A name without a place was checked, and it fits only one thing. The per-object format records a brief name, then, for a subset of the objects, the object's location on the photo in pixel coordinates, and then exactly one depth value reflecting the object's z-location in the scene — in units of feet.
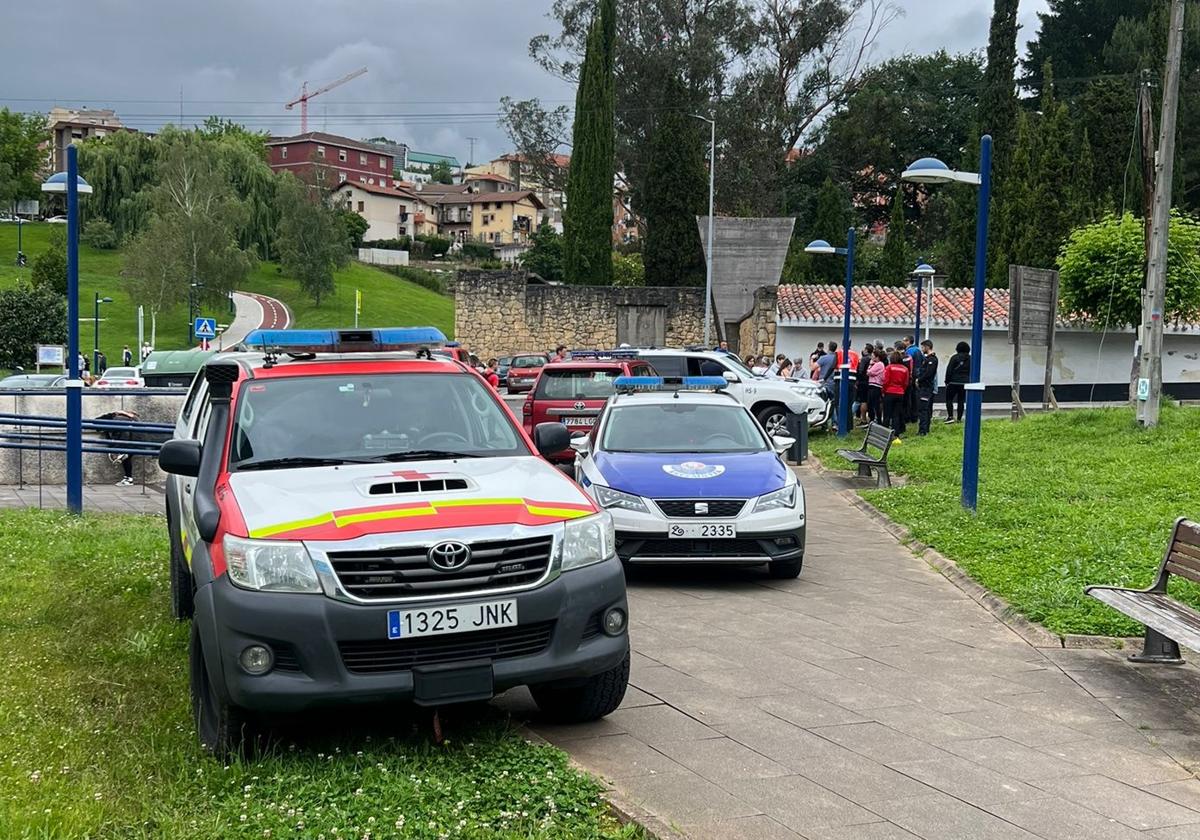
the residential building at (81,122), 438.81
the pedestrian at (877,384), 78.95
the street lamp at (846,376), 77.77
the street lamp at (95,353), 183.69
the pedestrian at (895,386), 72.49
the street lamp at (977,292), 42.52
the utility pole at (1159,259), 59.88
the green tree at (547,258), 282.97
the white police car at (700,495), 33.24
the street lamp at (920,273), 86.30
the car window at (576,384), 62.85
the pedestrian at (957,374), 79.10
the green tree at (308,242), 250.37
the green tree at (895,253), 167.12
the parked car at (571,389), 61.72
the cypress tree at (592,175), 166.30
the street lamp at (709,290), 134.62
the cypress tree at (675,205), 164.25
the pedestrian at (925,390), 77.77
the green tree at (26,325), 194.29
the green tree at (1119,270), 94.89
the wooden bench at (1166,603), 23.39
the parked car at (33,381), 88.71
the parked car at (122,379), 88.67
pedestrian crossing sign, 131.54
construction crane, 646.33
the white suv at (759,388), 79.00
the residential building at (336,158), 458.91
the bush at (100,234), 288.71
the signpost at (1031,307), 71.56
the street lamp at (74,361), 44.19
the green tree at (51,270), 245.24
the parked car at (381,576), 17.01
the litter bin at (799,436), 70.13
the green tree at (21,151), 372.79
